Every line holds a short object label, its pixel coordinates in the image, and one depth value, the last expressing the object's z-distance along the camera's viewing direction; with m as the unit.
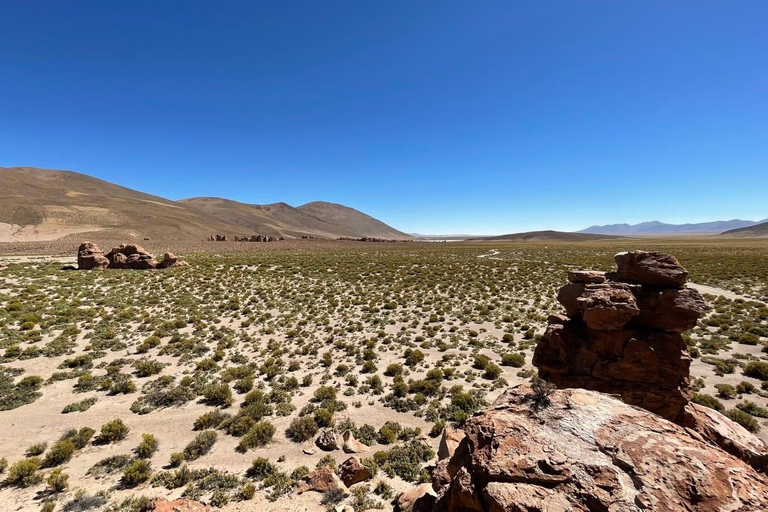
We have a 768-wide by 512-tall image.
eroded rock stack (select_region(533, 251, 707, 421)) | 8.23
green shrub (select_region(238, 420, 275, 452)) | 8.63
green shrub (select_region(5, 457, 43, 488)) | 7.08
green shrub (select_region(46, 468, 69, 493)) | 6.93
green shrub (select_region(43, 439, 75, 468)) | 7.75
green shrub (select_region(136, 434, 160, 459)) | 8.23
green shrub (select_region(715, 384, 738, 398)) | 11.09
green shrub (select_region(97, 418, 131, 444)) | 8.73
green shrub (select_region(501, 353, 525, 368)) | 14.02
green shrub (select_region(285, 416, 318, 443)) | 9.10
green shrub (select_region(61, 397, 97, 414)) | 10.13
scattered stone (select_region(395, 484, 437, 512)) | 5.35
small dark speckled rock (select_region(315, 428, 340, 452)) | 8.69
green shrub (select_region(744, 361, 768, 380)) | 12.40
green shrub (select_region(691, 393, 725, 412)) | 10.30
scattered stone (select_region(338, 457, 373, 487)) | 7.30
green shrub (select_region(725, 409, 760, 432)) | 9.25
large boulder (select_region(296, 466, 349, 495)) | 7.00
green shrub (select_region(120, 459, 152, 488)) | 7.17
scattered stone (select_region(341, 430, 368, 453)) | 8.54
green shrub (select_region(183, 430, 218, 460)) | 8.23
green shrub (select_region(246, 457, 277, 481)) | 7.56
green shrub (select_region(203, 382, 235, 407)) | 10.86
